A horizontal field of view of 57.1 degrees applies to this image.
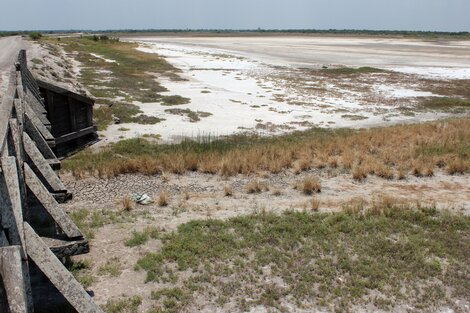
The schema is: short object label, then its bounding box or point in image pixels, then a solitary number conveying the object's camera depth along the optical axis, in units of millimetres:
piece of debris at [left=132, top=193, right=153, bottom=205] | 10758
